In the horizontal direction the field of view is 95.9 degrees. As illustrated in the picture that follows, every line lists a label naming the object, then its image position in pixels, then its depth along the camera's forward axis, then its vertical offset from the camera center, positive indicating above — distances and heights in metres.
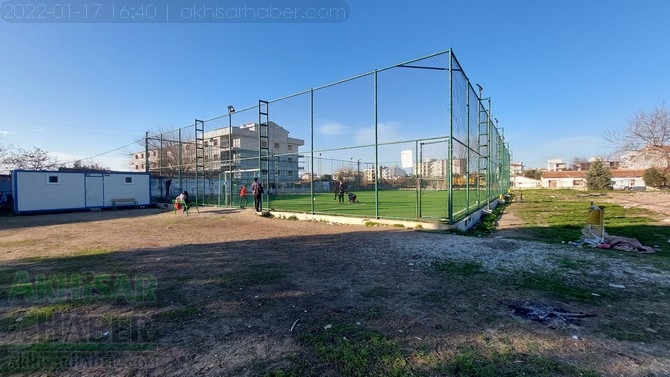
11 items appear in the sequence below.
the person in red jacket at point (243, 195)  16.99 -0.54
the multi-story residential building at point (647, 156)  28.05 +2.34
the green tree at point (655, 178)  36.62 +0.37
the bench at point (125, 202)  19.38 -0.98
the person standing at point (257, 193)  13.81 -0.35
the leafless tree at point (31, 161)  30.21 +2.74
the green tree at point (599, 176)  42.72 +0.75
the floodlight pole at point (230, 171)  16.60 +0.82
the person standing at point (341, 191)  18.88 -0.42
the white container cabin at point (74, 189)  16.23 -0.12
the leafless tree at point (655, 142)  27.51 +3.63
